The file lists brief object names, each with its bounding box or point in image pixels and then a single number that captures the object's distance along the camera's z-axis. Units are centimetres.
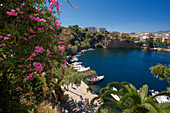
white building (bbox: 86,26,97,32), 11775
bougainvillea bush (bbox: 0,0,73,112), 174
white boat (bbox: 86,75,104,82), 1620
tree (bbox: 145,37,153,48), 6778
